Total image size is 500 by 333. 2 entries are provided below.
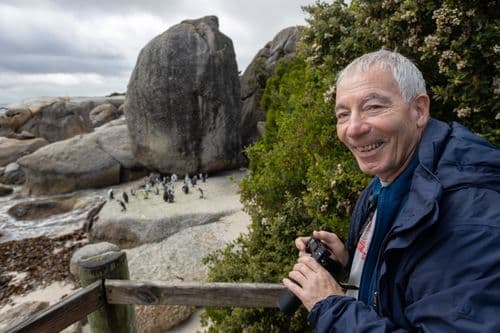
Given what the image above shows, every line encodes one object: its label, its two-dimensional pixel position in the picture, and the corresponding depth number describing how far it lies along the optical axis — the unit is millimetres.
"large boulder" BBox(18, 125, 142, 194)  15508
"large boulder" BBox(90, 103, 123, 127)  31691
